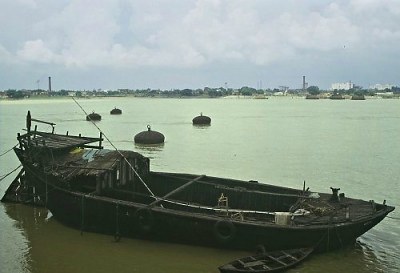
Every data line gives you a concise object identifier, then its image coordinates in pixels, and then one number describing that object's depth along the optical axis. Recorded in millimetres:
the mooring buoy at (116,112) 103812
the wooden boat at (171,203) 12914
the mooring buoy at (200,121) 68375
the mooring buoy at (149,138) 42688
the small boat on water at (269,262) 11563
